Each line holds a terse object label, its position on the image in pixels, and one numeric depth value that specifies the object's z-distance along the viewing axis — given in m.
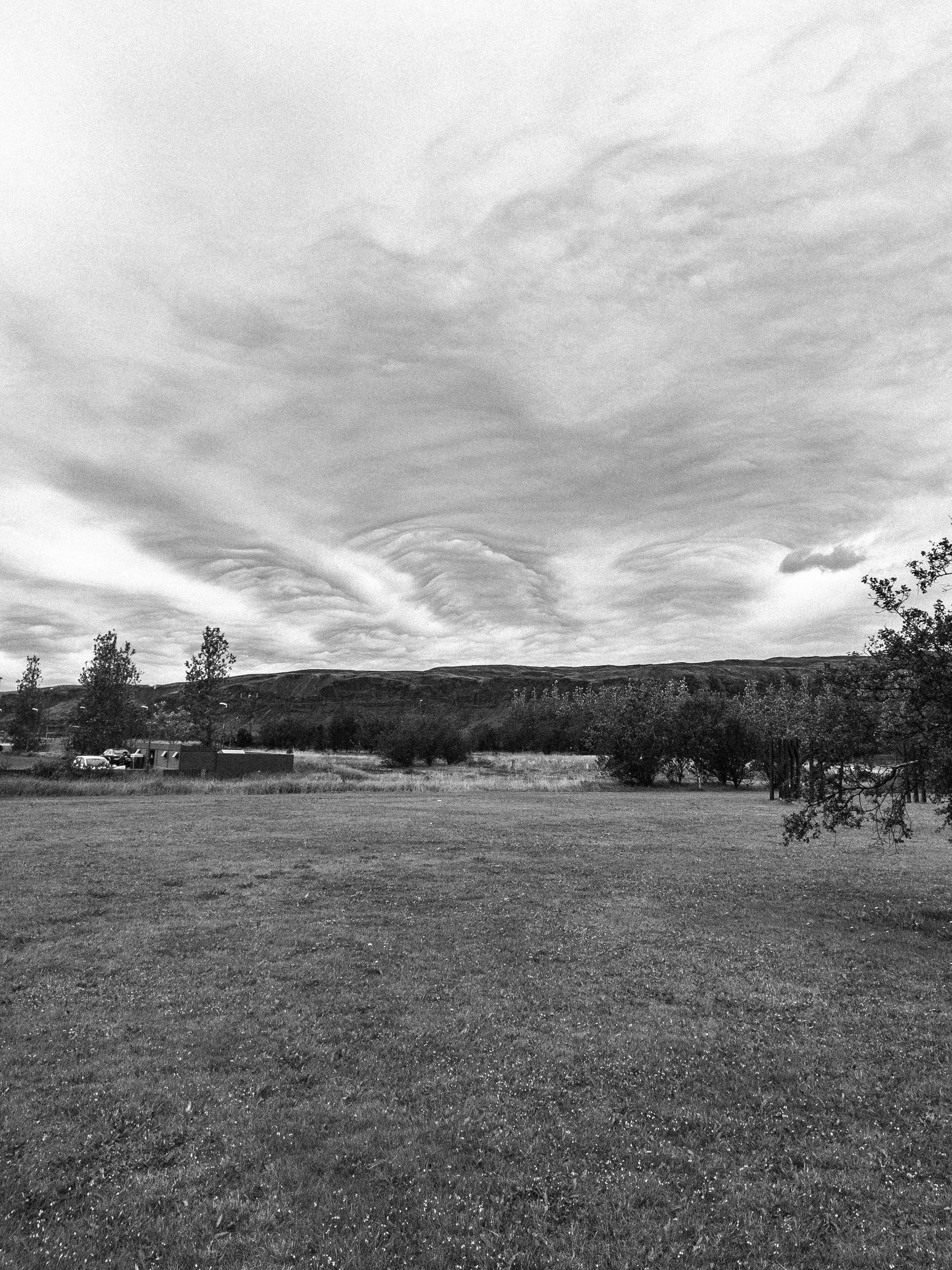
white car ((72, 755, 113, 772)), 57.96
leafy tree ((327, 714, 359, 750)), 128.25
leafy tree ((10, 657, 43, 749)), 92.75
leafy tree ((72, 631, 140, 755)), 82.56
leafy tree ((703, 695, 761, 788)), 66.00
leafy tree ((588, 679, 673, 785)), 63.44
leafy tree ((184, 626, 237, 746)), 82.31
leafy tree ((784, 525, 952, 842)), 15.10
